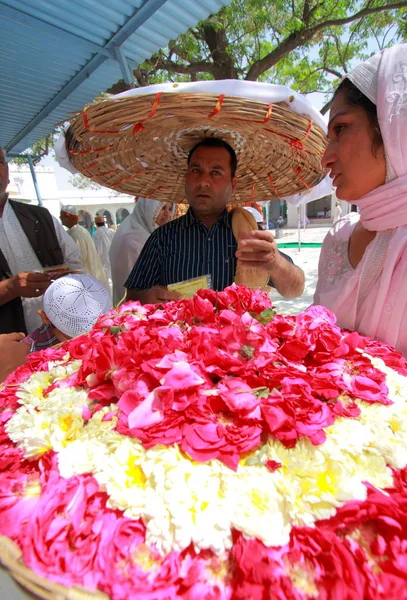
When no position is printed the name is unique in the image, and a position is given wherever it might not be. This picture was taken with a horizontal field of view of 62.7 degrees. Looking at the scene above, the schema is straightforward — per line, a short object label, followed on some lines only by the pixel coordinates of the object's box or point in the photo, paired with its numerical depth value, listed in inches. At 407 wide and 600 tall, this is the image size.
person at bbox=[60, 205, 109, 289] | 185.2
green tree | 218.7
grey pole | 309.9
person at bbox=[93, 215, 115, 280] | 243.6
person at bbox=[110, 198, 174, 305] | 114.3
